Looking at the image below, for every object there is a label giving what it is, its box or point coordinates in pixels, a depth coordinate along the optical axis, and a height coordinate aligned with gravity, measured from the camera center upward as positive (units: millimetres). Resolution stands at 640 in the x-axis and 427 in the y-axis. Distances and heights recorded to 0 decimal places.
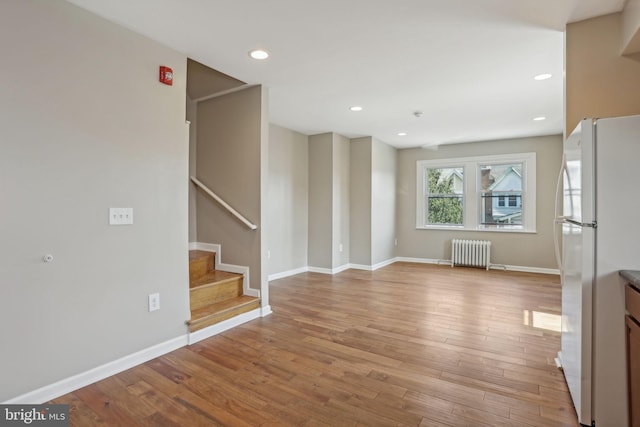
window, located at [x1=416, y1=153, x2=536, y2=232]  6090 +305
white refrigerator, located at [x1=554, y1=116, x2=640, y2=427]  1678 -227
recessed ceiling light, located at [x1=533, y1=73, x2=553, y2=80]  3222 +1300
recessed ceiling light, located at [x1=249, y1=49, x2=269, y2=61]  2807 +1340
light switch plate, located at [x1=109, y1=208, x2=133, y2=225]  2341 -50
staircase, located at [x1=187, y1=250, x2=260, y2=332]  3070 -878
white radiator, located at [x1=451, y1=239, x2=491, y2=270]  6254 -846
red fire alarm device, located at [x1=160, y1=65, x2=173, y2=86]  2625 +1072
